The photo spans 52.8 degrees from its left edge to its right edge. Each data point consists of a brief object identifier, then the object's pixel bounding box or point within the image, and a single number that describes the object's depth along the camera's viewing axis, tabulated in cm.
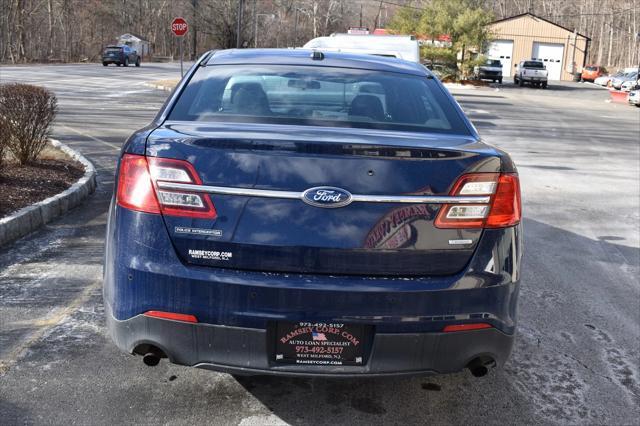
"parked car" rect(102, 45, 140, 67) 4884
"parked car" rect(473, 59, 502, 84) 4794
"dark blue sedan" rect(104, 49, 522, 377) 259
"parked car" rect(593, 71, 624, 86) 5919
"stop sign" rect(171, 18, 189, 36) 2447
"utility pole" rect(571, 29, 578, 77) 6912
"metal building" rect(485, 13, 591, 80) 6788
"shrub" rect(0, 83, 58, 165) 748
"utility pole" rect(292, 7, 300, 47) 7824
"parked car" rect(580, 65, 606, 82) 6888
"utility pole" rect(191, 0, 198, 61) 7175
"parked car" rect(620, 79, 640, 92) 5012
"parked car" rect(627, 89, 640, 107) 3328
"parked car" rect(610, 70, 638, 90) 5262
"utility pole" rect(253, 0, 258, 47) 7175
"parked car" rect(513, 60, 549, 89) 4728
